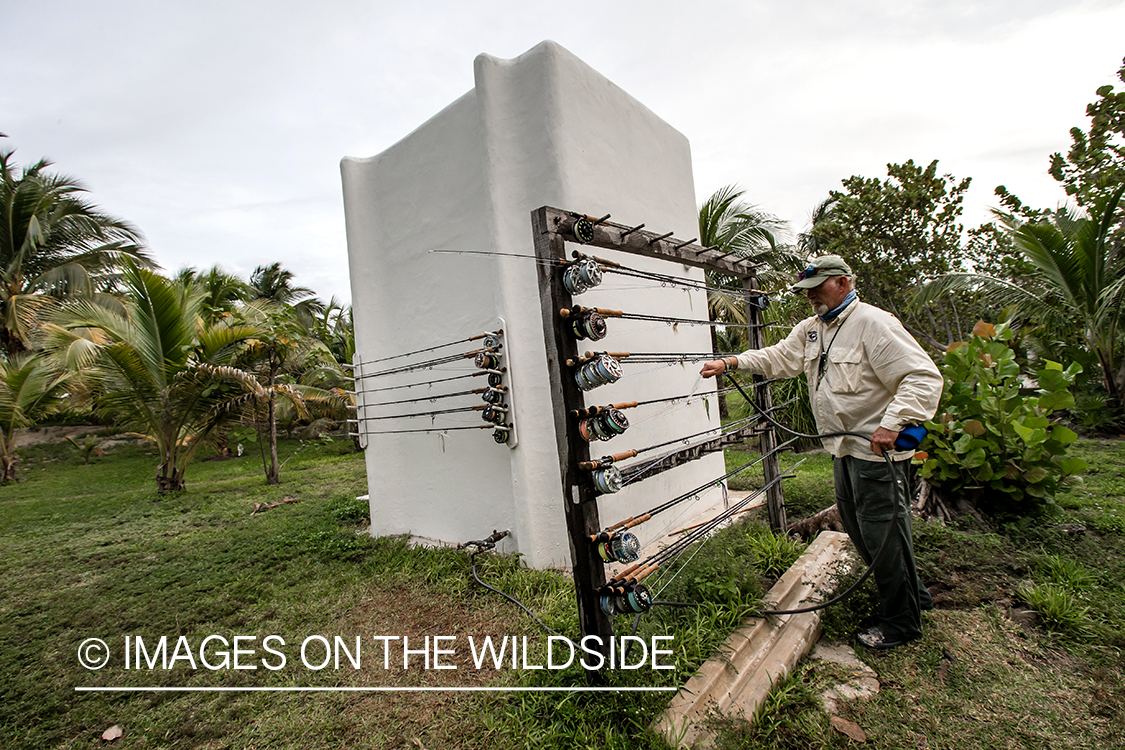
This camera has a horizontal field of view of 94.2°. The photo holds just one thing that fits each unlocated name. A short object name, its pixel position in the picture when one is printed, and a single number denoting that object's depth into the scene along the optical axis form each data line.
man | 2.53
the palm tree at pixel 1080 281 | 7.77
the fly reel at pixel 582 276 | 2.63
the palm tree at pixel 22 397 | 9.89
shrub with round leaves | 3.99
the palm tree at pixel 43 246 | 13.01
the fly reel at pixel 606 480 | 2.58
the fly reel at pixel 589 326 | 2.66
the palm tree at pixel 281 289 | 22.99
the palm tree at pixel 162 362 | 7.41
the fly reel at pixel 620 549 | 2.58
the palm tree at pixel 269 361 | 8.20
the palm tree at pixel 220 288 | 13.16
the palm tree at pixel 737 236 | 10.91
